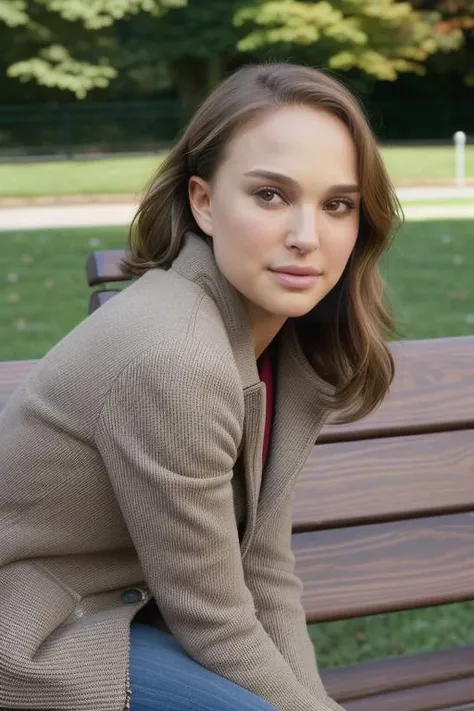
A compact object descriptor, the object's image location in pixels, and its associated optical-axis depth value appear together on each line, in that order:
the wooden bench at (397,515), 2.40
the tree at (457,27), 28.94
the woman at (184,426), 1.61
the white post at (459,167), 18.38
